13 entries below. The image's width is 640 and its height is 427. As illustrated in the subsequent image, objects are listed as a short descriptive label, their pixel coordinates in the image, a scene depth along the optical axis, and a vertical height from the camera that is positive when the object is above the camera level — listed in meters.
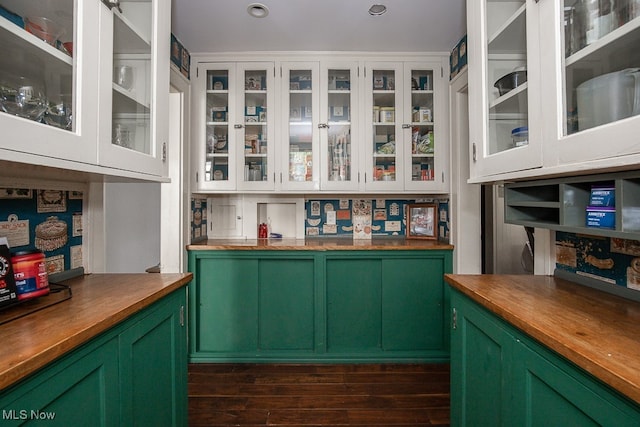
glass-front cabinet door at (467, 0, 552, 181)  1.14 +0.55
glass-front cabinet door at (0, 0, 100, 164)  0.81 +0.40
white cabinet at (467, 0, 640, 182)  0.86 +0.44
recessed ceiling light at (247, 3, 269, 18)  1.93 +1.29
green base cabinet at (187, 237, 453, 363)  2.39 -0.66
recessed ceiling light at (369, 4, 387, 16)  1.93 +1.29
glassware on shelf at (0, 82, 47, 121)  0.82 +0.32
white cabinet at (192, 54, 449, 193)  2.53 +0.74
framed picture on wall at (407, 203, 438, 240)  2.70 -0.05
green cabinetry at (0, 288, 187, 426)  0.70 -0.47
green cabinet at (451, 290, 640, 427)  0.69 -0.47
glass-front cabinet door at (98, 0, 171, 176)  1.11 +0.54
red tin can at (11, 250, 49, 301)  0.98 -0.18
